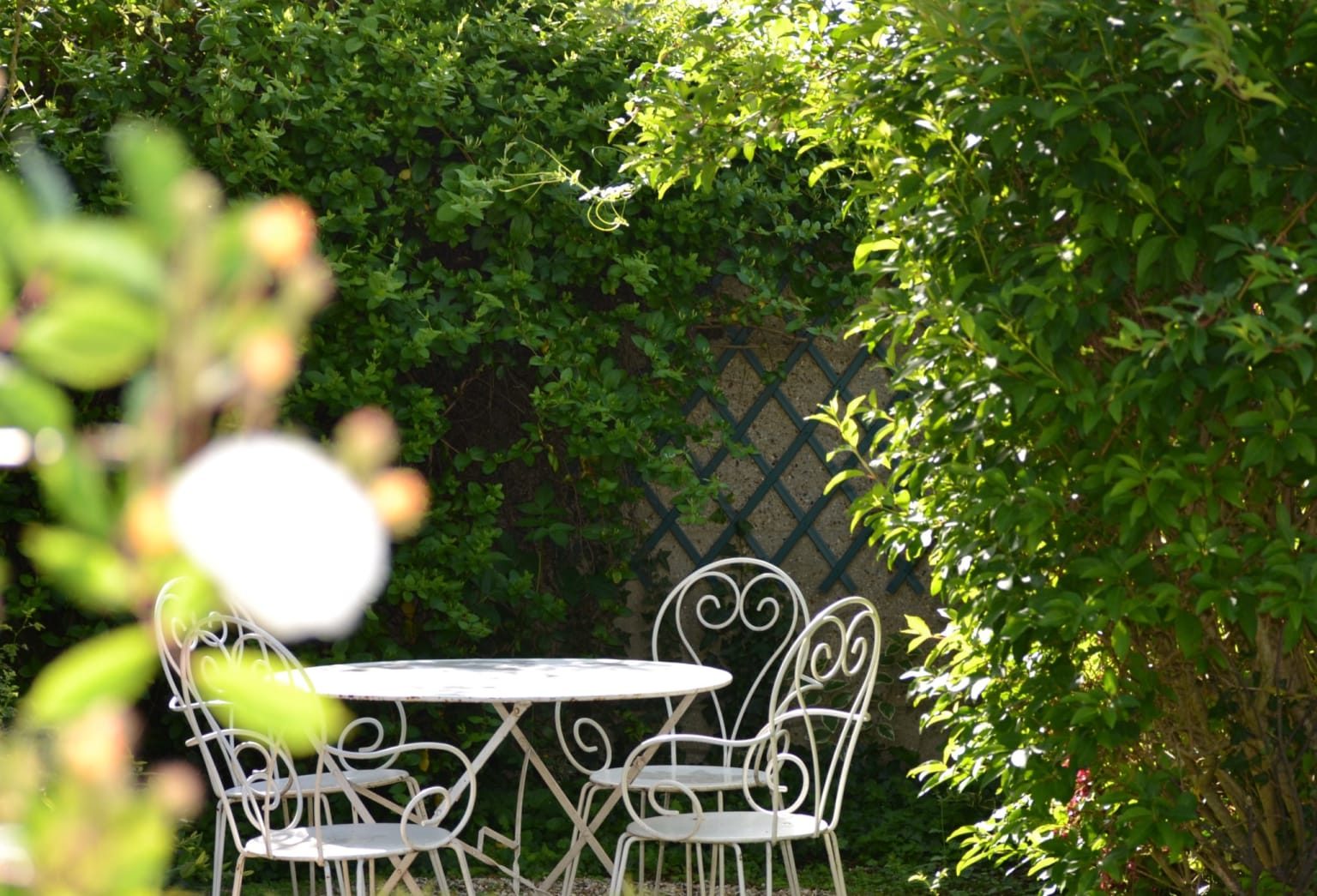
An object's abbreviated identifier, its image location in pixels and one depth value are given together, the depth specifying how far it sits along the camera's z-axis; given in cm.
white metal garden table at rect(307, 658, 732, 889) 565
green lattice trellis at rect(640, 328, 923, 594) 935
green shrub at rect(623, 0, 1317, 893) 399
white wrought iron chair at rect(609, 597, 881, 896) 569
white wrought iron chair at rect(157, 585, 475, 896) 541
